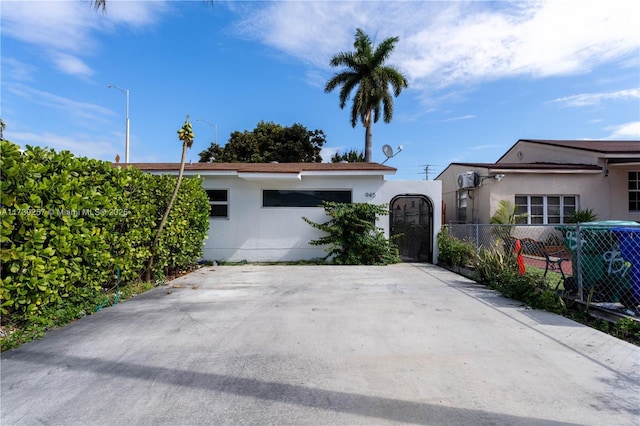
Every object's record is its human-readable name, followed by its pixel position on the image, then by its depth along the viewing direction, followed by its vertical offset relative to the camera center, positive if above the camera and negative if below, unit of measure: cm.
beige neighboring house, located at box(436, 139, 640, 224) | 1403 +137
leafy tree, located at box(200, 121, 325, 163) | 3169 +662
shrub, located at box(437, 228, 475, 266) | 1003 -96
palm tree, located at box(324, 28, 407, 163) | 2403 +995
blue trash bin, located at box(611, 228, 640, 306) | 500 -44
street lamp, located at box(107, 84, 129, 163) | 2295 +527
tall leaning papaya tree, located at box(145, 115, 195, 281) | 749 +121
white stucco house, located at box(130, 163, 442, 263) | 1230 +43
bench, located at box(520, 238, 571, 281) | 1206 -107
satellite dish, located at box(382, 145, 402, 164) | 1446 +279
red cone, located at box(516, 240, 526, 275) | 716 -85
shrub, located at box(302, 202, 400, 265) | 1154 -63
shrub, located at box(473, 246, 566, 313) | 588 -122
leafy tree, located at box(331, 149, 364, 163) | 3337 +593
